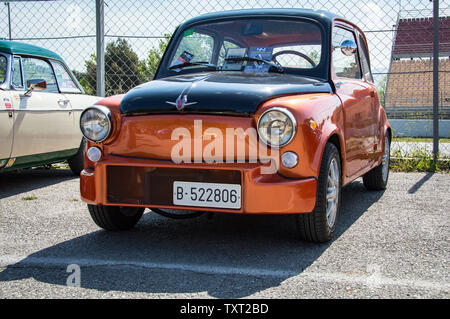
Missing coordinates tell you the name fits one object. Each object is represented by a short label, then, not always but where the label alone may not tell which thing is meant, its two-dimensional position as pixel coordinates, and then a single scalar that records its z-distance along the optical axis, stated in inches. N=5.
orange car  127.2
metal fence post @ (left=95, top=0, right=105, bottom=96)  314.3
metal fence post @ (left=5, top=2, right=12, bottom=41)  340.2
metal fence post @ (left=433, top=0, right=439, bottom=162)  283.4
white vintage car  221.3
